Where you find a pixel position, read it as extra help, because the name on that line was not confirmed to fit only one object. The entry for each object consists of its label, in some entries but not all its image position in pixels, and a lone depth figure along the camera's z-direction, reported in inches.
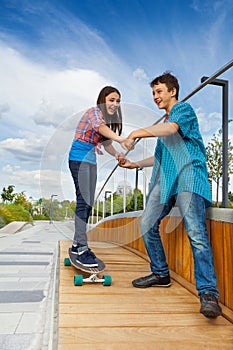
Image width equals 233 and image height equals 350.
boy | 52.5
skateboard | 65.8
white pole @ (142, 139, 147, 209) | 99.4
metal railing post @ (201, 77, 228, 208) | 61.3
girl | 74.2
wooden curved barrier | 53.5
